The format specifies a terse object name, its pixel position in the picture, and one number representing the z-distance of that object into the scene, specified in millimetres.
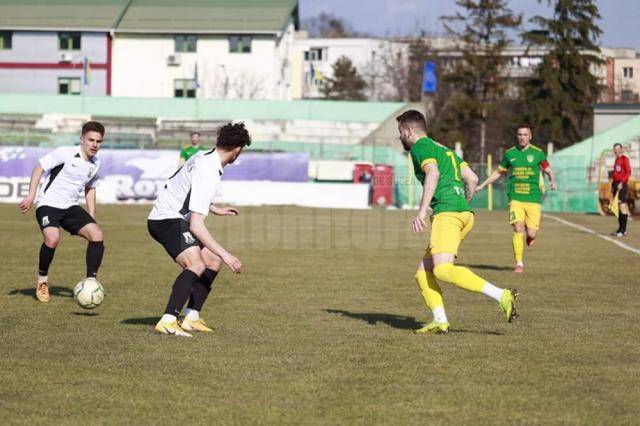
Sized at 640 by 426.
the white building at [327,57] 107938
